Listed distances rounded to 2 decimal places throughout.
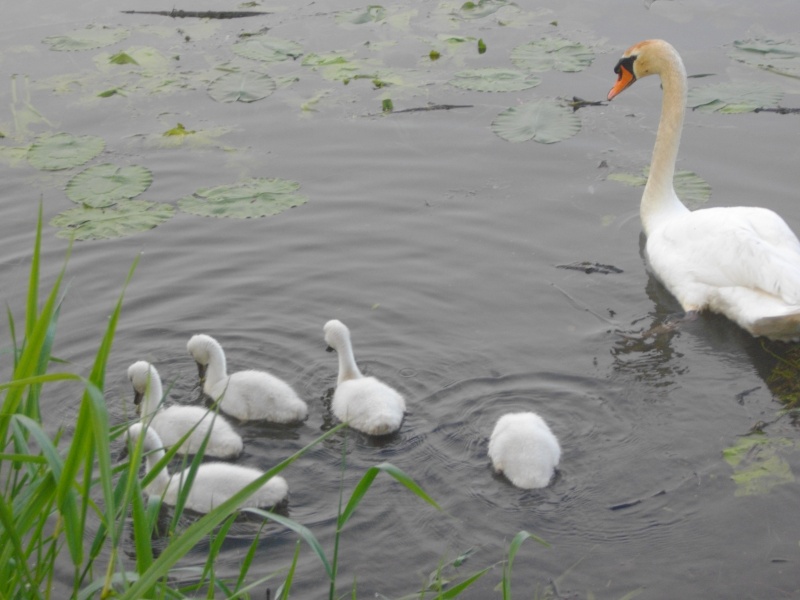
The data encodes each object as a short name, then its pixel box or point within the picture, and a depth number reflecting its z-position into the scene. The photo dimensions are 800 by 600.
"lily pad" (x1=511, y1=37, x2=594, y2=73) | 10.22
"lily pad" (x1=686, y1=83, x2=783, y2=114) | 9.34
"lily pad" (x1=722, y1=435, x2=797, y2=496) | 5.07
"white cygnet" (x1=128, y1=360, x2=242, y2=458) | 5.41
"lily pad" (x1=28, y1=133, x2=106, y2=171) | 8.96
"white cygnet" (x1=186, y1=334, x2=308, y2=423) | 5.69
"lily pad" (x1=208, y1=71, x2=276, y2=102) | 10.18
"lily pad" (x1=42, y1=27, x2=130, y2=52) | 11.21
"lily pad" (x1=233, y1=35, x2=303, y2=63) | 10.90
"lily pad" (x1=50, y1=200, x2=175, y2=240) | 7.90
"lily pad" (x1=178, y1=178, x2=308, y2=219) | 8.13
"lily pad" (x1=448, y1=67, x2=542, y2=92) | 9.86
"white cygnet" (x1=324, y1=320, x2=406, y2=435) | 5.45
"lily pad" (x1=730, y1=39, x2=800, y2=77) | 10.03
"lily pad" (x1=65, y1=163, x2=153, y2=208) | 8.34
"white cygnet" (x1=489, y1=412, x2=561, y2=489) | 4.98
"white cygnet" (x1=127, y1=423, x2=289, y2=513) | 4.91
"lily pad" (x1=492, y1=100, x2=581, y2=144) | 9.11
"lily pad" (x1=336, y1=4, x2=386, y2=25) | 11.65
